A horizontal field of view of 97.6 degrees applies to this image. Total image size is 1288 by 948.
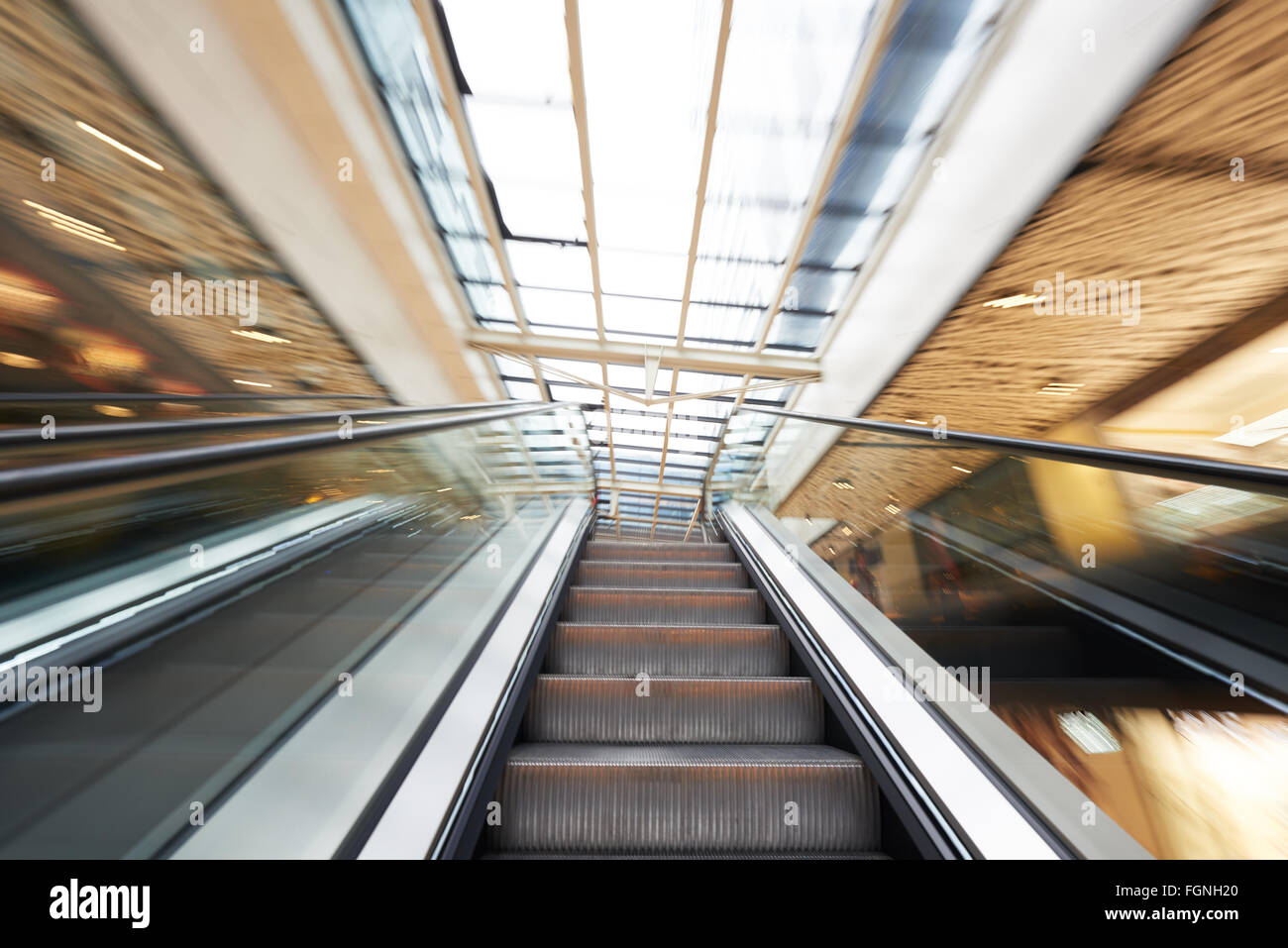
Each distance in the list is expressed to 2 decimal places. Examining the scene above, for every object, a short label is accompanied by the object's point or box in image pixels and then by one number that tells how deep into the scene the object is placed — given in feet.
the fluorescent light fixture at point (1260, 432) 14.78
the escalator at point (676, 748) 6.00
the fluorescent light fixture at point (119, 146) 12.34
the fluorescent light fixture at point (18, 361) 11.28
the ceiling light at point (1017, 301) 16.87
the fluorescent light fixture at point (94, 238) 12.39
